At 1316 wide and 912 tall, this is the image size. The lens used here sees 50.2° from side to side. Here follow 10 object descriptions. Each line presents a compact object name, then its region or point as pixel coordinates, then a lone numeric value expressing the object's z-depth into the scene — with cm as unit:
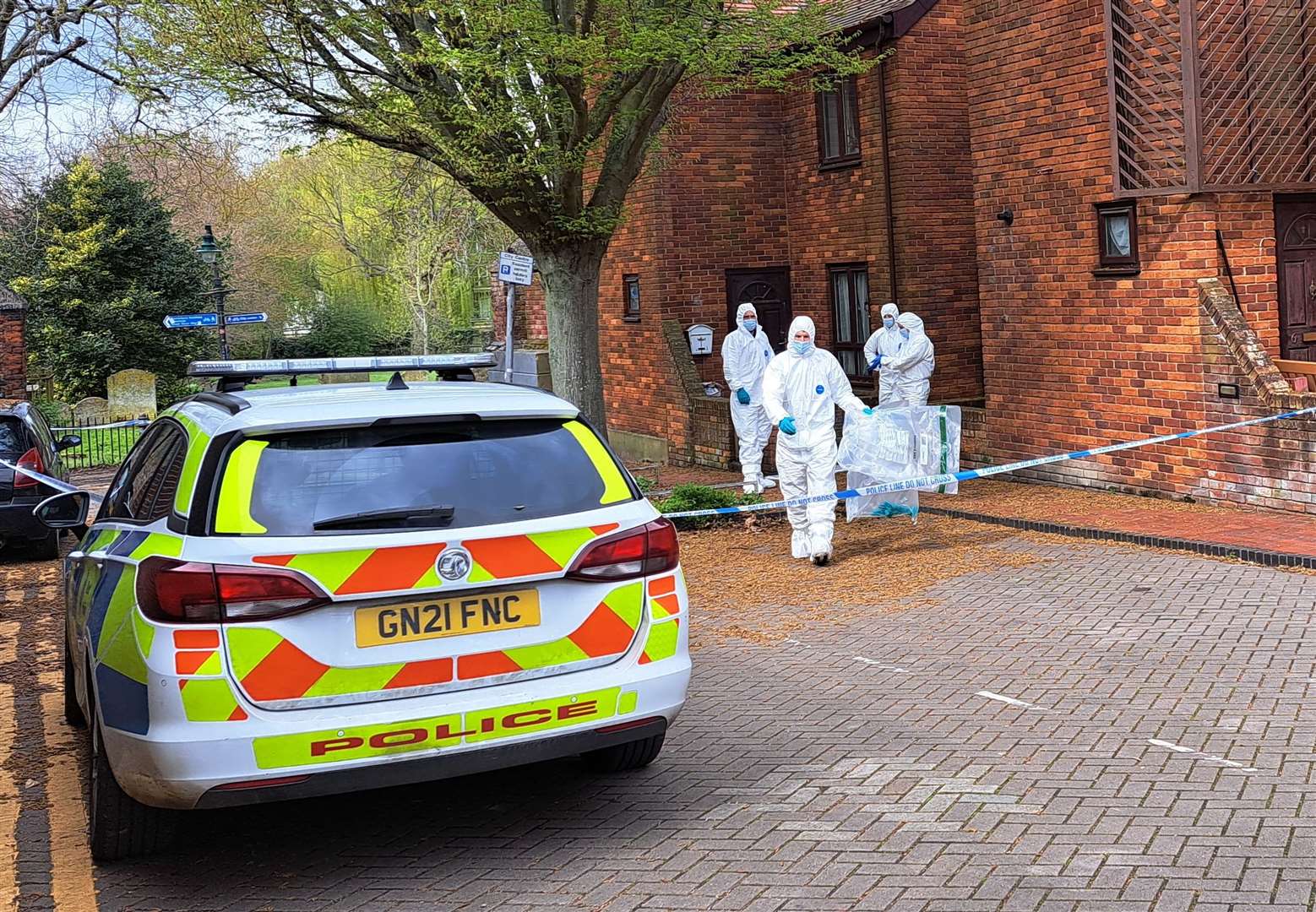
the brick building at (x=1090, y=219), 1229
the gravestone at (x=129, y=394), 2753
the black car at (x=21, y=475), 1266
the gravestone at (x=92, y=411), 2741
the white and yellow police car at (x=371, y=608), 433
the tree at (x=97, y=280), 3012
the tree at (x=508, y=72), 1227
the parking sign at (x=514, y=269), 1402
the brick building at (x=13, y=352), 3222
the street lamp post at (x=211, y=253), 2316
